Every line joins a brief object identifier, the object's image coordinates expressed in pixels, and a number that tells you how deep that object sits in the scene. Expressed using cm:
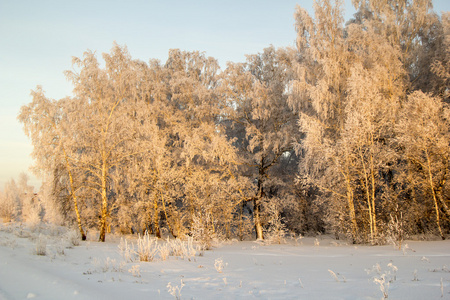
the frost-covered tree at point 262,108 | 1545
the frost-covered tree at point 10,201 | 5084
